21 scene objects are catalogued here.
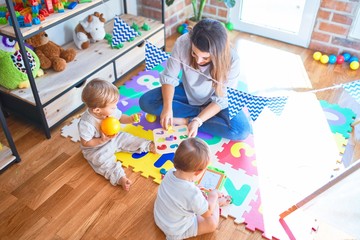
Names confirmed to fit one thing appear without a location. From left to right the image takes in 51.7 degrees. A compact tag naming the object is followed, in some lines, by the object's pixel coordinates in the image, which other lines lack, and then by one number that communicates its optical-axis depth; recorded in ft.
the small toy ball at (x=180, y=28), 9.36
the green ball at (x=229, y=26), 9.35
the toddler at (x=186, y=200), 4.10
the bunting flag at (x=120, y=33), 5.90
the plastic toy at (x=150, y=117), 6.35
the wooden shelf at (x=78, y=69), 5.89
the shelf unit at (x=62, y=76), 5.44
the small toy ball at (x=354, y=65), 7.91
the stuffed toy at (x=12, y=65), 5.76
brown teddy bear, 6.31
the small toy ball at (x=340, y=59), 8.10
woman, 4.86
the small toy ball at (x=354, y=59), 8.12
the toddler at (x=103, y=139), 5.07
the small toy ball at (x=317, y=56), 8.26
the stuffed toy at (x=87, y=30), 6.99
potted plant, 8.22
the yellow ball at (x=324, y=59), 8.16
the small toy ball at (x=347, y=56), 8.13
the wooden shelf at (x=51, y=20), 5.18
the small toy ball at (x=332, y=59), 8.10
